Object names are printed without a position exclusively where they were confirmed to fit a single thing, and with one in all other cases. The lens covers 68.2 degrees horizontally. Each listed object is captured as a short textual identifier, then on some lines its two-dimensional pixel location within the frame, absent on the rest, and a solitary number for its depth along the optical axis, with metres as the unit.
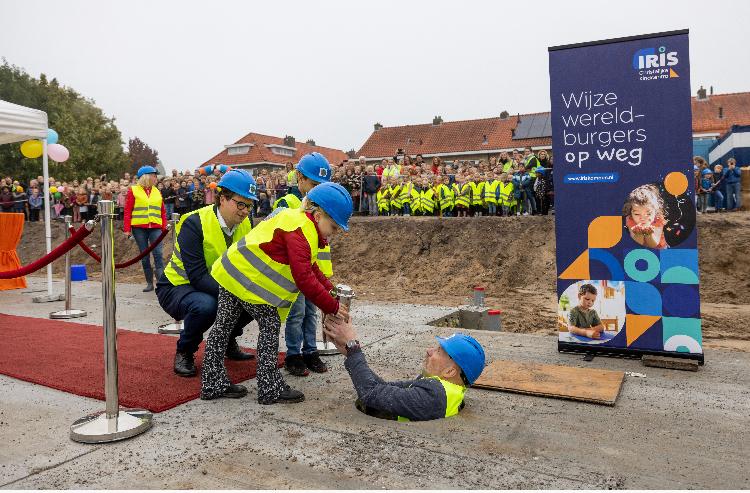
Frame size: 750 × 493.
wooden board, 4.16
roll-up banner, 4.91
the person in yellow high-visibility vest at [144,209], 9.12
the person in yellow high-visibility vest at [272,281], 3.70
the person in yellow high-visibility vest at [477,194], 15.26
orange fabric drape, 10.23
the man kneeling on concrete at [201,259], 4.53
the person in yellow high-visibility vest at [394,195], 16.84
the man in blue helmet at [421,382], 3.65
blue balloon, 10.88
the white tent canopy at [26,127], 8.53
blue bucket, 13.02
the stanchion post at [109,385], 3.43
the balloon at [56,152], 11.55
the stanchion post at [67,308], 7.77
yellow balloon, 10.62
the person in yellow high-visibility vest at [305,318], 4.81
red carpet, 4.26
